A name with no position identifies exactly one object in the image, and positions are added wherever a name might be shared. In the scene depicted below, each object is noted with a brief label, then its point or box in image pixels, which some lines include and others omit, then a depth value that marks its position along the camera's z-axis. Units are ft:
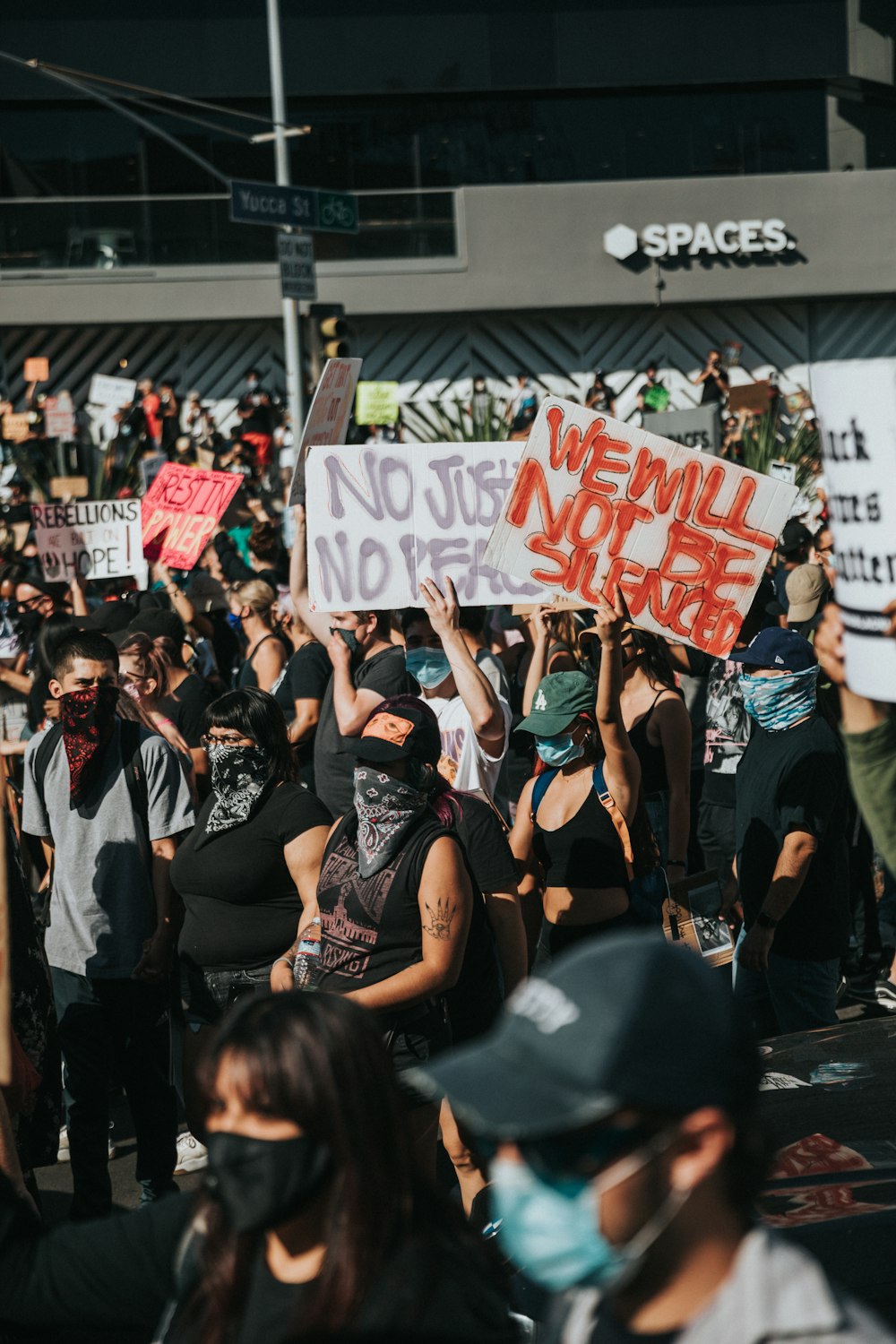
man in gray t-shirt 16.21
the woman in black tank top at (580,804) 16.60
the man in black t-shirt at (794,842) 16.25
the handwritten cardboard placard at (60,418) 67.51
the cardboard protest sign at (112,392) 65.21
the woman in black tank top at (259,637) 26.30
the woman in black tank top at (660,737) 20.35
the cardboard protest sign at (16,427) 70.44
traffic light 41.47
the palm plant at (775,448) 58.29
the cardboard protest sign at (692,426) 39.15
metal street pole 52.60
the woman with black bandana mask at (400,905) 12.94
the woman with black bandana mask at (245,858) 15.07
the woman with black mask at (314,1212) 6.66
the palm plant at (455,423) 70.85
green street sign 42.19
